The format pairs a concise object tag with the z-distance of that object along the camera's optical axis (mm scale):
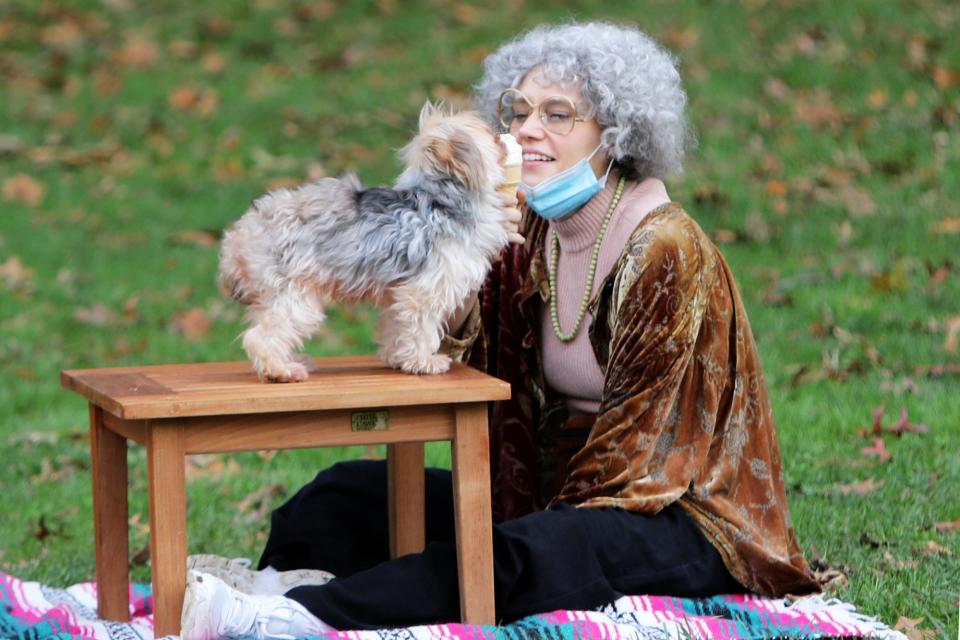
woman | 7766
